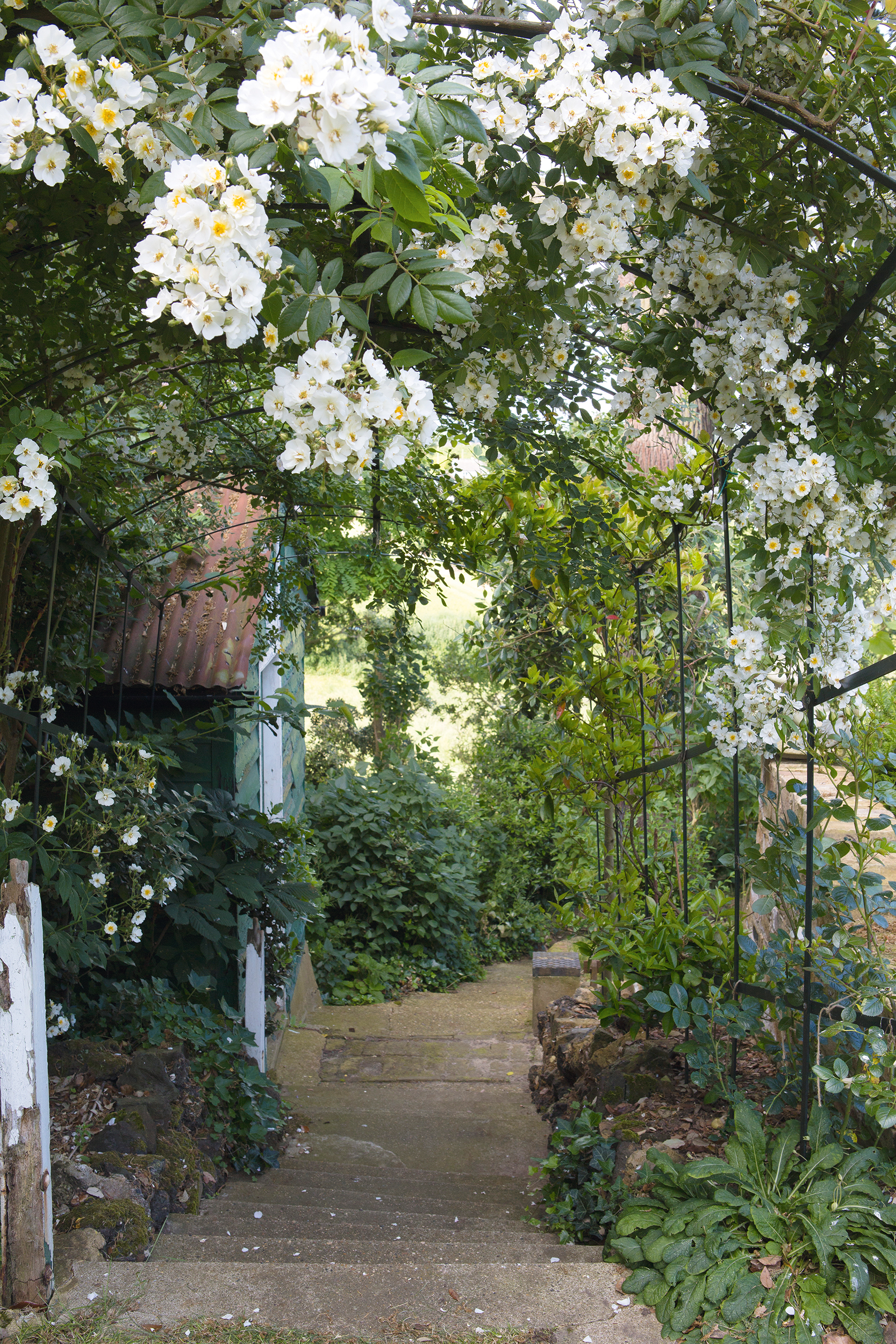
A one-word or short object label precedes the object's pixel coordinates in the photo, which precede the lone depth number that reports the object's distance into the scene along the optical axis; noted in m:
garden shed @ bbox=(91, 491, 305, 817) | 4.14
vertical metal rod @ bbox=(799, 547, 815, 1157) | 1.90
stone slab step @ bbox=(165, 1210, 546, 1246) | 2.65
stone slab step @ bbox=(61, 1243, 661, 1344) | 1.82
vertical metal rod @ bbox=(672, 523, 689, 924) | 2.50
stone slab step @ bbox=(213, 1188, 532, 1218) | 3.11
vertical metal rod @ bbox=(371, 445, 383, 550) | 4.04
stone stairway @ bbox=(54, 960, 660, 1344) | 1.88
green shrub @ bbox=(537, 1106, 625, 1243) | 2.46
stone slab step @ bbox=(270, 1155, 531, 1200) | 3.51
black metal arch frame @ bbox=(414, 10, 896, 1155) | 1.66
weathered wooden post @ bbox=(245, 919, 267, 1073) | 4.54
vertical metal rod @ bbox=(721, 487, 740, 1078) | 2.14
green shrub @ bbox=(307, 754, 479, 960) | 7.54
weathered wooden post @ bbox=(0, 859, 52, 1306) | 1.89
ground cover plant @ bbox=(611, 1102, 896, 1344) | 1.69
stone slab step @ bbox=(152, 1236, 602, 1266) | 2.29
